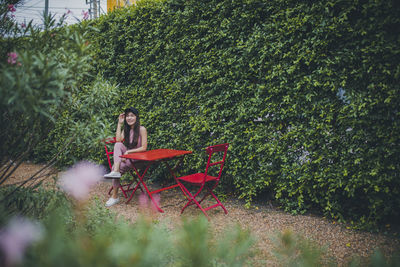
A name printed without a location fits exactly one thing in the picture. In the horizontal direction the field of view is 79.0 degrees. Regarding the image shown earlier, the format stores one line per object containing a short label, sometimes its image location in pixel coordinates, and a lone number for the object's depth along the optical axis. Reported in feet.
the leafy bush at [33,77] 5.55
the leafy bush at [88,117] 8.30
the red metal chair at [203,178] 12.16
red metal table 12.56
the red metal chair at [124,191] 15.11
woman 14.70
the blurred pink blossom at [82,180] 4.67
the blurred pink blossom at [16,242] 3.07
